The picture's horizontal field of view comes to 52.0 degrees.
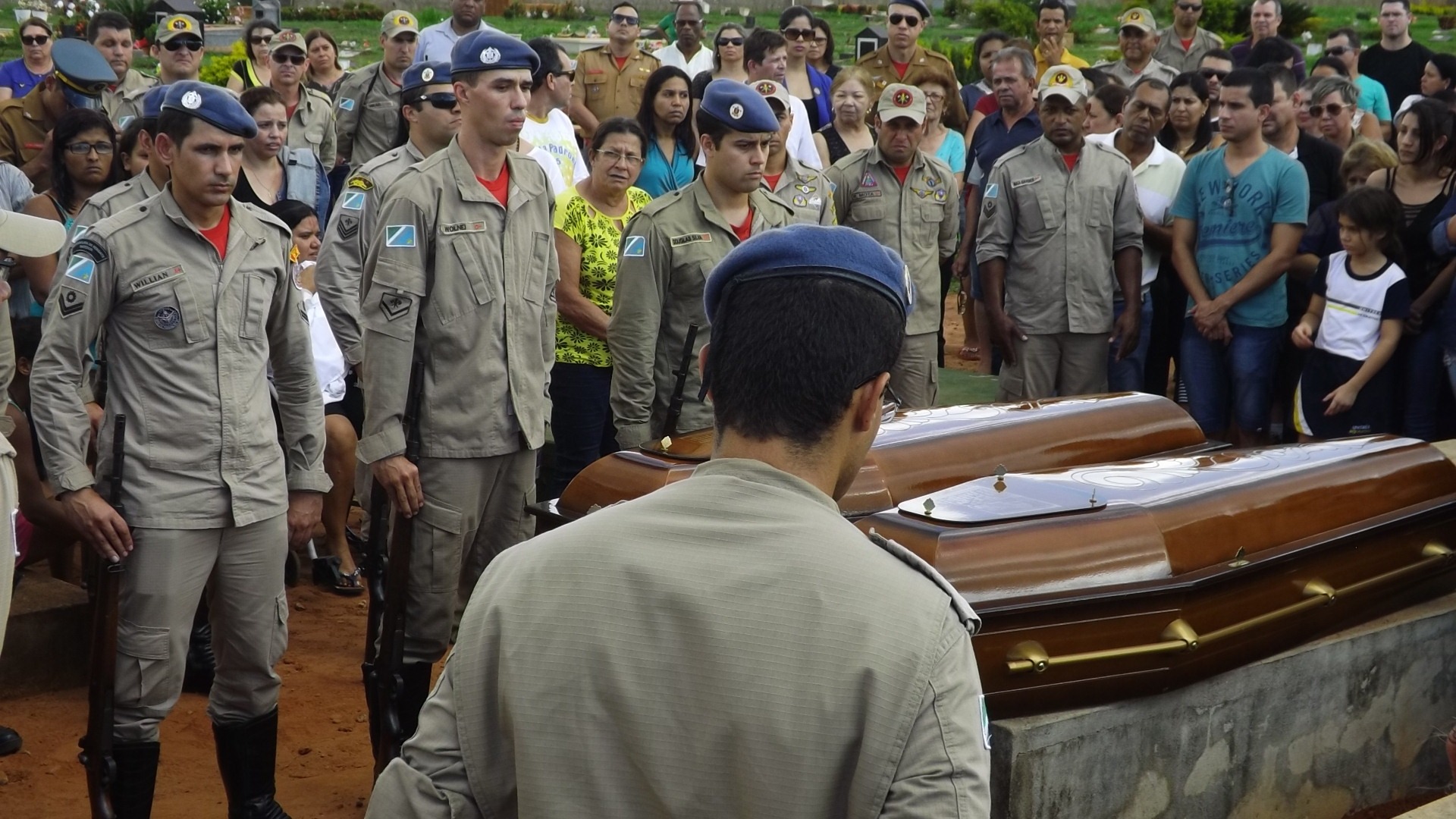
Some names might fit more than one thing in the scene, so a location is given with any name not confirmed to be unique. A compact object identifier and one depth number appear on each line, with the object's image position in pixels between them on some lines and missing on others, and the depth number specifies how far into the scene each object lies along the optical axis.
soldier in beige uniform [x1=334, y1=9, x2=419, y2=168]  7.88
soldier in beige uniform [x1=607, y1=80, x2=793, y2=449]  4.64
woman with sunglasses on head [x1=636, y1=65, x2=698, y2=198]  6.64
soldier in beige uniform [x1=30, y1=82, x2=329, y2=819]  3.43
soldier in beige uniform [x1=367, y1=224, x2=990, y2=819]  1.41
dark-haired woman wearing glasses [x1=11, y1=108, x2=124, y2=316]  5.28
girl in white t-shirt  5.71
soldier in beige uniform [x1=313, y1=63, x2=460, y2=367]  5.32
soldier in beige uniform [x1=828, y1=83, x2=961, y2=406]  6.22
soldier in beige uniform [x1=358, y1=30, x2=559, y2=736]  3.86
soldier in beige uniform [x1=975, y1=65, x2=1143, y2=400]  6.25
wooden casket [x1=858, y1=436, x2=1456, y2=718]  3.25
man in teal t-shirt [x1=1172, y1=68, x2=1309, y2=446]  6.09
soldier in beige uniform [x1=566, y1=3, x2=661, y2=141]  8.70
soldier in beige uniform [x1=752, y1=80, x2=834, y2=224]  5.39
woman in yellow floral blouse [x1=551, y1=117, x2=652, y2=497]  5.38
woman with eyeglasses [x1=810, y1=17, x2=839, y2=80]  9.39
